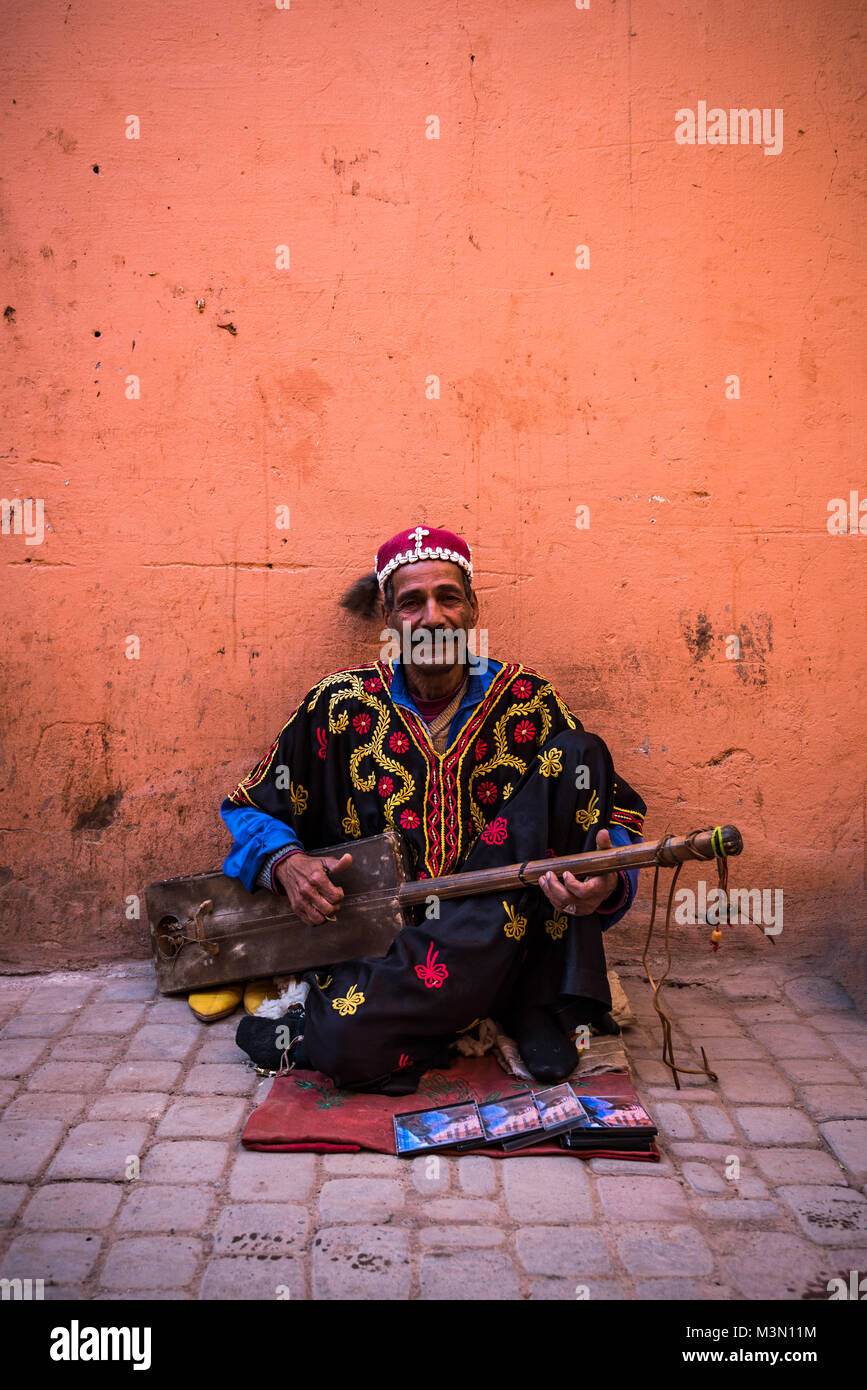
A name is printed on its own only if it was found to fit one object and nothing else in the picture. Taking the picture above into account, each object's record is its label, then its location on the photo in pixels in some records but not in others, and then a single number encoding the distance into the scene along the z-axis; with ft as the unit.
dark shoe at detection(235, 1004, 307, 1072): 9.30
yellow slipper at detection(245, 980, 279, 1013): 10.57
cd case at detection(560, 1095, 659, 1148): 7.91
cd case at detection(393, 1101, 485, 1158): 7.91
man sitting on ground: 8.91
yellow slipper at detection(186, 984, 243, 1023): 10.39
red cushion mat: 7.95
